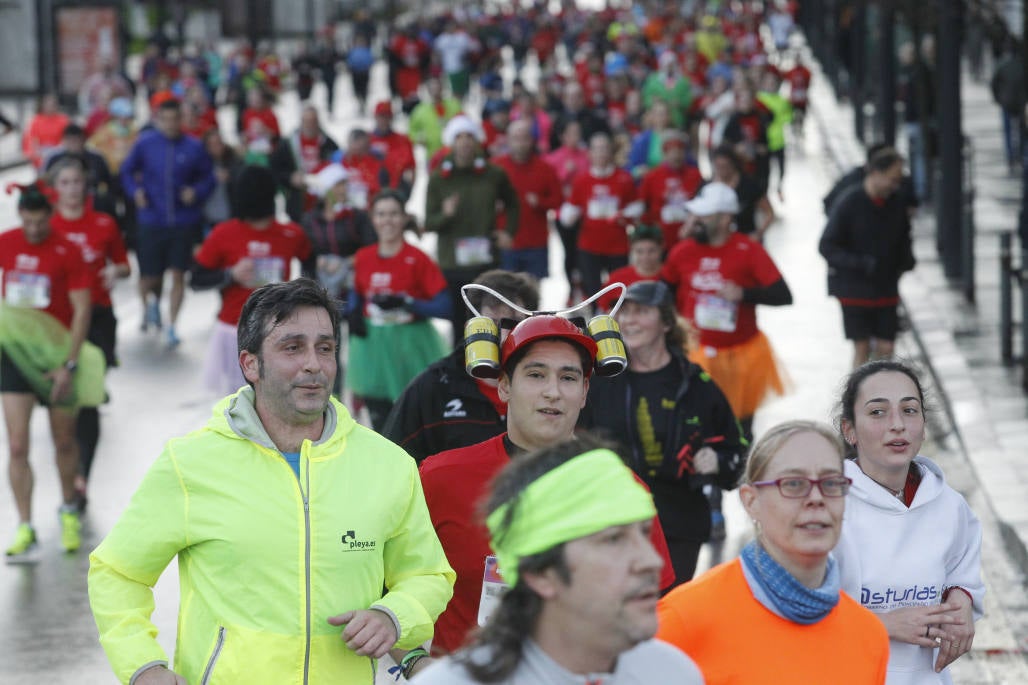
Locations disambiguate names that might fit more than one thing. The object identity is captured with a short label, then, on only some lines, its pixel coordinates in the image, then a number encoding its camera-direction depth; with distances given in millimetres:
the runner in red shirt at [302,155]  37187
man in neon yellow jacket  9008
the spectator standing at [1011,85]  41041
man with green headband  6391
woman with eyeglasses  7973
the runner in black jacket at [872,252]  24156
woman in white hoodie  10008
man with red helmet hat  9930
